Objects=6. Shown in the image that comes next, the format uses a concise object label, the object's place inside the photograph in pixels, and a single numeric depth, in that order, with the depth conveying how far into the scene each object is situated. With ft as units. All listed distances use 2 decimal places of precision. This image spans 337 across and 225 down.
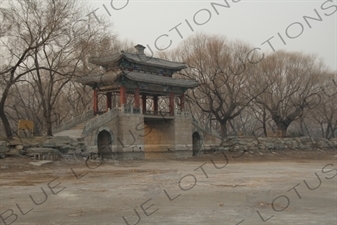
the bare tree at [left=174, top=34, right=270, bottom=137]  114.52
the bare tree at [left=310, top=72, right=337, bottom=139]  133.59
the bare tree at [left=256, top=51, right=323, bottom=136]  123.65
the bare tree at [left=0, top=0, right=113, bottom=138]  74.54
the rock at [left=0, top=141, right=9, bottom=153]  61.36
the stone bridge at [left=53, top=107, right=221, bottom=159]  83.87
